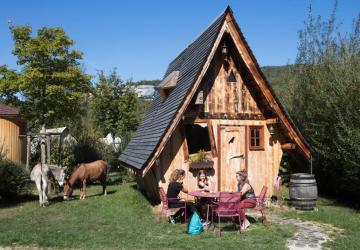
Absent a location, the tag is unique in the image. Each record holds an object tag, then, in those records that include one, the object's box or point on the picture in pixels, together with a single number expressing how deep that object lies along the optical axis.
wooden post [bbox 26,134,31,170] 21.12
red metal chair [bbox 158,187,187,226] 11.56
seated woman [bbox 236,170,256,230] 10.91
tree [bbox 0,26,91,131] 20.89
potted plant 14.13
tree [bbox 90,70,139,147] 32.66
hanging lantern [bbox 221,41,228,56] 14.23
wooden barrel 13.91
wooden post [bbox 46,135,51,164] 20.45
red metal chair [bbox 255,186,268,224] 11.22
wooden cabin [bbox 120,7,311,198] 13.77
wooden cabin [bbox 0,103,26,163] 22.98
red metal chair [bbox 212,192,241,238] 10.49
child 13.87
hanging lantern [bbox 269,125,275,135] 15.06
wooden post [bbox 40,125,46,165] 20.81
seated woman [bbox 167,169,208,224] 11.57
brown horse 17.22
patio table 11.08
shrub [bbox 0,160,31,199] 15.92
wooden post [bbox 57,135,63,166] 22.27
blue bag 10.56
